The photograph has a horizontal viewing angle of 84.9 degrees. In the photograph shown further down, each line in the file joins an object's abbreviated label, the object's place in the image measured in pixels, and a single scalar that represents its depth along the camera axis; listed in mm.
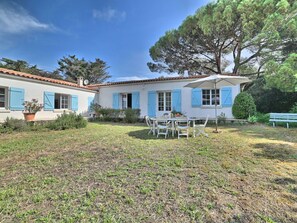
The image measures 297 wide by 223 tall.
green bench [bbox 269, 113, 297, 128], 7992
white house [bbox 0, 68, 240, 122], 9375
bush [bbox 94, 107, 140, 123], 12039
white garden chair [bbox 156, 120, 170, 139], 6308
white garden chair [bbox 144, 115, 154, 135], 7289
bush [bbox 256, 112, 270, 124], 9770
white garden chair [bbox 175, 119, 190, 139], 6168
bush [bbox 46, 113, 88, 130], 8438
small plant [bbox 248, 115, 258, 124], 9586
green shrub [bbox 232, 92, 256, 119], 9795
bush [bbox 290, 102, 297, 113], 9716
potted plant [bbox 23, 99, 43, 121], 8968
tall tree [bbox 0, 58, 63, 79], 21156
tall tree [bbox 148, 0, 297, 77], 10775
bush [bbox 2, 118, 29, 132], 7746
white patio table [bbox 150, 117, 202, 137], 6271
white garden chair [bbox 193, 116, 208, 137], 6287
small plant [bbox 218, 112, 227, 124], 10414
